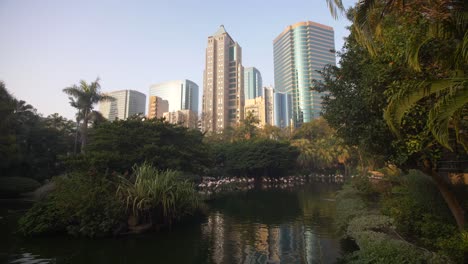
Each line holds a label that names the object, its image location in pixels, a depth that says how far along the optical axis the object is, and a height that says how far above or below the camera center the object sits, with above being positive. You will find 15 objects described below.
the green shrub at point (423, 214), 8.24 -1.42
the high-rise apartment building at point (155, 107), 111.62 +28.50
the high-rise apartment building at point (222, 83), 99.31 +34.13
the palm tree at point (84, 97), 31.78 +9.24
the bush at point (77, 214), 12.38 -1.82
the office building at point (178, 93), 150.25 +46.83
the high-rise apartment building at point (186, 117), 70.62 +17.59
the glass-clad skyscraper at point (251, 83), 148.50 +50.36
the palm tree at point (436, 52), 4.76 +2.81
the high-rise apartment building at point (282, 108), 128.62 +31.92
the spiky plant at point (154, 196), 13.34 -1.09
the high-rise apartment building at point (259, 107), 108.50 +26.93
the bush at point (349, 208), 12.27 -1.67
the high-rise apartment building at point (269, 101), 116.71 +32.33
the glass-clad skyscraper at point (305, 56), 129.38 +58.28
